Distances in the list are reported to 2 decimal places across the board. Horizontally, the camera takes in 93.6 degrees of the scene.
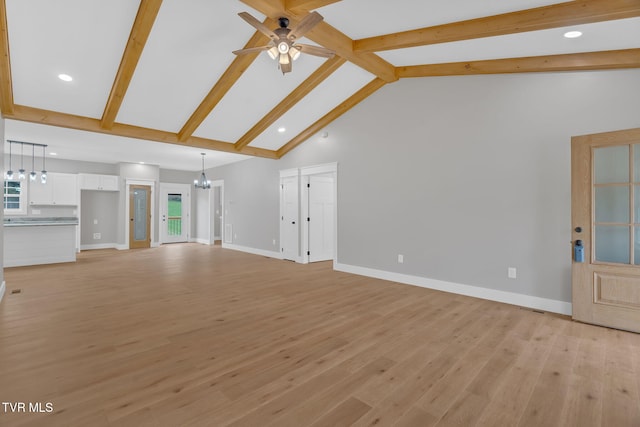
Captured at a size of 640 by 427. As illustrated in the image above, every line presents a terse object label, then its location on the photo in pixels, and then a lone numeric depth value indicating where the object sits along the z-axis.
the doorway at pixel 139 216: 9.55
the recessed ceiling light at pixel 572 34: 2.98
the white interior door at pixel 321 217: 6.89
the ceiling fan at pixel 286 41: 2.79
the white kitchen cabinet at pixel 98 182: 8.83
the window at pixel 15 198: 7.88
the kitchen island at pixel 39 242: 6.09
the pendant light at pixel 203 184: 8.81
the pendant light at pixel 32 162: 6.93
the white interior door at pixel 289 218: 7.01
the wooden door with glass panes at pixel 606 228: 3.02
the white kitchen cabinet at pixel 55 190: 8.13
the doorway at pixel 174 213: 10.61
